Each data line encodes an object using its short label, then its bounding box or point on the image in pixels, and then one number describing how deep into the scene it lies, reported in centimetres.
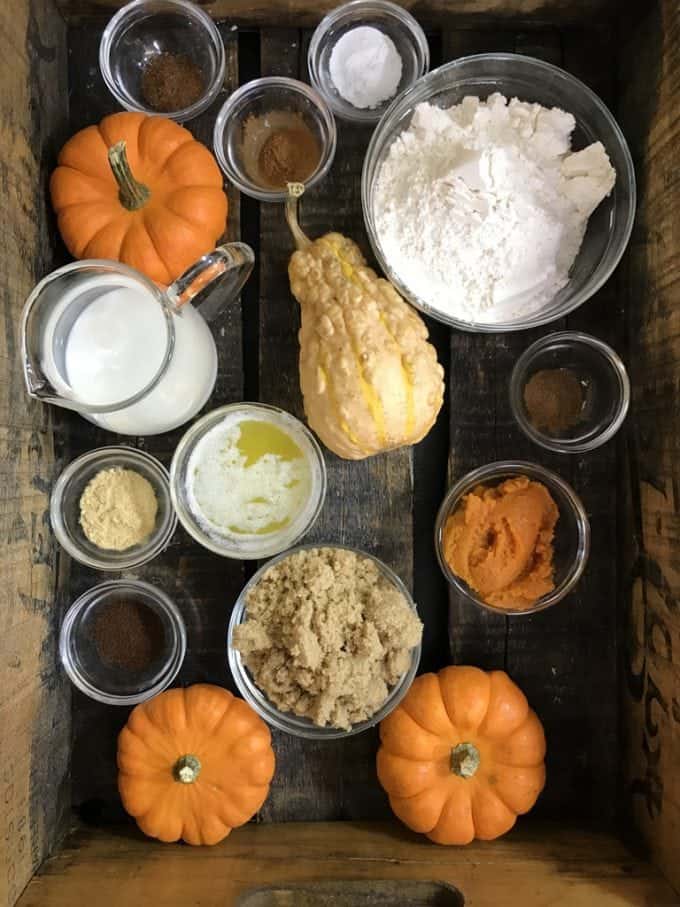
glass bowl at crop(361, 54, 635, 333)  41
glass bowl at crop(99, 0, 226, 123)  43
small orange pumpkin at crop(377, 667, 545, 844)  42
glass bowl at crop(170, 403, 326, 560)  43
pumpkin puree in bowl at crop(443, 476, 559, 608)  42
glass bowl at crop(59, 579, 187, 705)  44
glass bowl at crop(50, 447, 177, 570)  43
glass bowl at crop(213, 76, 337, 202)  43
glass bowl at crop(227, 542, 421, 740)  42
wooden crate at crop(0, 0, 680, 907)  40
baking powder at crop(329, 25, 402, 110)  43
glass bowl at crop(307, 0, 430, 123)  43
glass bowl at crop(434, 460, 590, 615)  43
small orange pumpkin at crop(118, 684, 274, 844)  42
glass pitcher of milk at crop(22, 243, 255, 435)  36
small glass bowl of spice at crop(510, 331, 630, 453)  43
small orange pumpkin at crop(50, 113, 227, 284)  41
